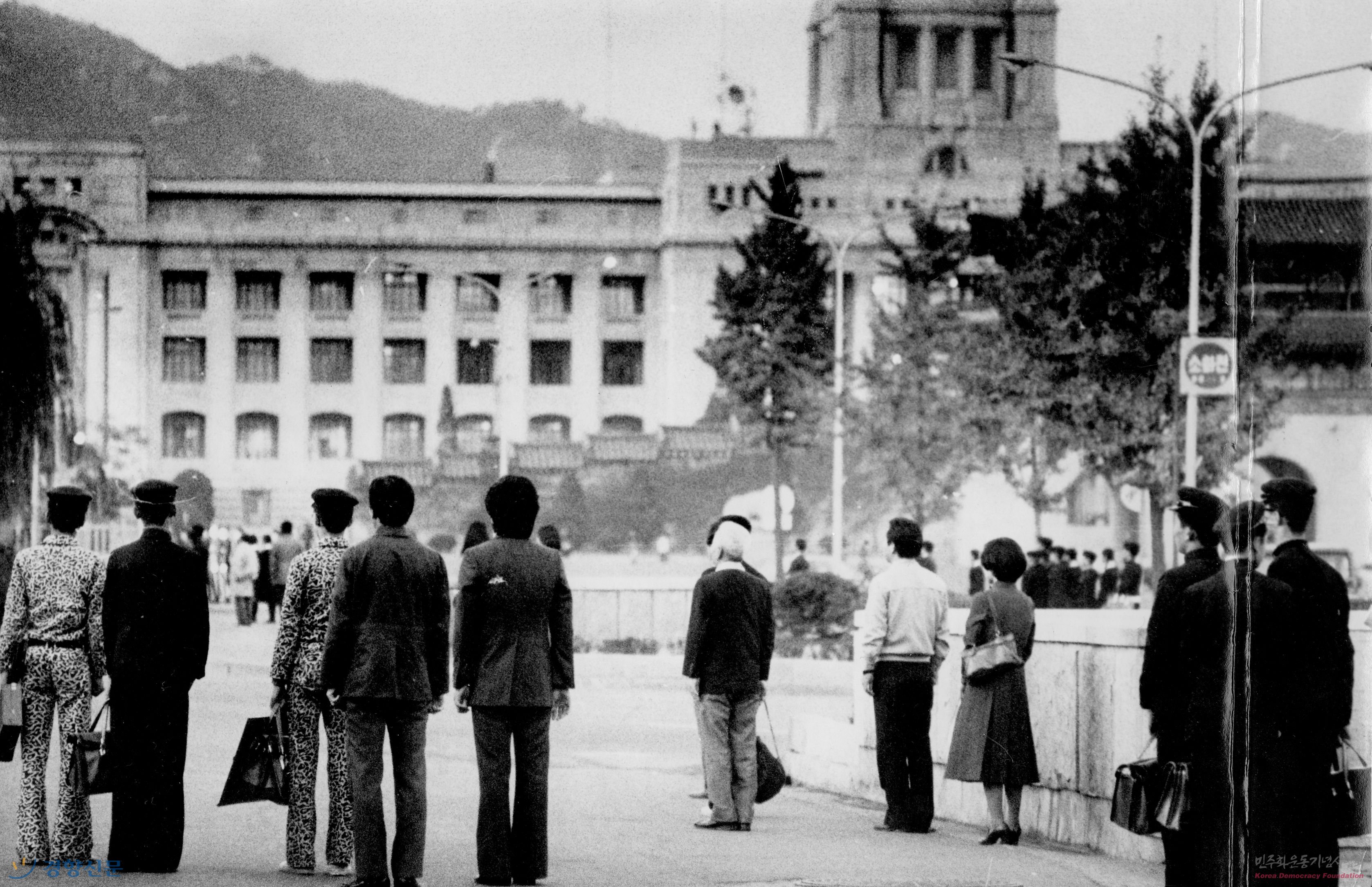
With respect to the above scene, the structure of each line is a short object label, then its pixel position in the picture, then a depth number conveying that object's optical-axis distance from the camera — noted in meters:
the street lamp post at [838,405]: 37.06
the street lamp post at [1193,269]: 22.47
